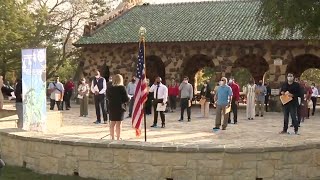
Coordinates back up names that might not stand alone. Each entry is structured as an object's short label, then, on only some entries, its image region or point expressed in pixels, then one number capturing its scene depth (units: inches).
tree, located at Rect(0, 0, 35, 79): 1440.7
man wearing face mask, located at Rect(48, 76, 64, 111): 858.1
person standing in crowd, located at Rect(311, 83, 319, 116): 833.5
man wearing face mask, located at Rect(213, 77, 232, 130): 548.7
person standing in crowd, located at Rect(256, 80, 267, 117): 761.6
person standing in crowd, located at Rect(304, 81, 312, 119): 747.3
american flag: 417.4
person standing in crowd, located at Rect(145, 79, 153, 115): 803.8
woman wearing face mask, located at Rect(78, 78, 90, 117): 761.3
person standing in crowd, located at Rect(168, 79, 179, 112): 892.6
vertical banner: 418.9
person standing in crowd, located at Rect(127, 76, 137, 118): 731.8
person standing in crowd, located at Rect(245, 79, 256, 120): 720.3
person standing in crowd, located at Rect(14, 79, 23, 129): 479.9
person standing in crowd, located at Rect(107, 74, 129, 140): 437.7
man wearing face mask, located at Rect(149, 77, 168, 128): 588.7
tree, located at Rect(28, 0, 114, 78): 1617.9
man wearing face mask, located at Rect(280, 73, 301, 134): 506.3
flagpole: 411.5
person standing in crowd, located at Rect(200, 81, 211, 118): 757.3
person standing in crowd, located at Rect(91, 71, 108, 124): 634.2
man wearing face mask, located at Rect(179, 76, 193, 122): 687.1
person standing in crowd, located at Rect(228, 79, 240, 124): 636.7
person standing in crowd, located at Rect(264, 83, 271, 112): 913.0
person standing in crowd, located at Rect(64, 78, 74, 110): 964.0
